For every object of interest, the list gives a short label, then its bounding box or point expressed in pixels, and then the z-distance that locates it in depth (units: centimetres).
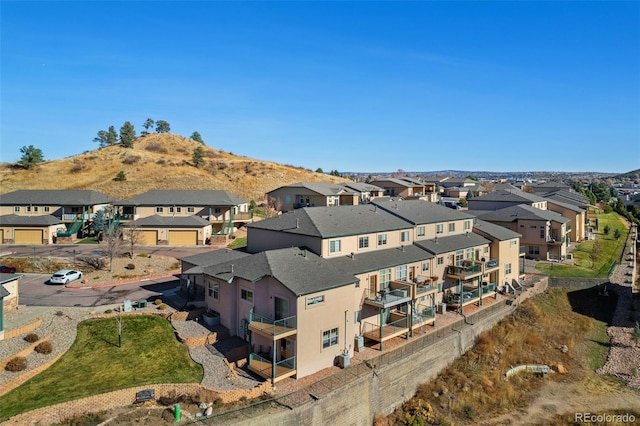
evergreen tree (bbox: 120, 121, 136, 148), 12838
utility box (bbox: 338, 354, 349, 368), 2581
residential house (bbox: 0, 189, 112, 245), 5803
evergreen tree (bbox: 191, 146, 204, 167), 11781
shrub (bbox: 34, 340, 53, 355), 2552
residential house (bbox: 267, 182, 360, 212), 7562
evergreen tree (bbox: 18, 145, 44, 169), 10388
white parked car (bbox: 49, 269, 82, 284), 3966
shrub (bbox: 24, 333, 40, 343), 2610
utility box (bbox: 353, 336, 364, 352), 2834
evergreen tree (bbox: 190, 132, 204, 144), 16500
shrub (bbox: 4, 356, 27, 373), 2327
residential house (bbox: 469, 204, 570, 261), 5831
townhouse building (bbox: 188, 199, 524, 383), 2511
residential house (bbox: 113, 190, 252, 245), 5906
